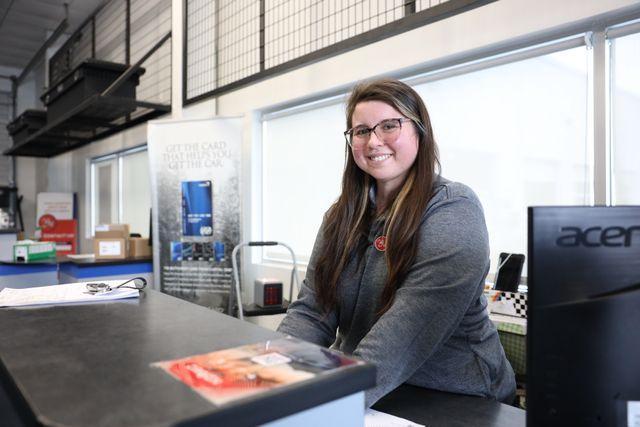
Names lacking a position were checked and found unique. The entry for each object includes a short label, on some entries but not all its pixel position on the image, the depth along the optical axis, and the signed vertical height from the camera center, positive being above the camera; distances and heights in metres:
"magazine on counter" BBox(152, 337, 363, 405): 0.41 -0.15
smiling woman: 0.98 -0.13
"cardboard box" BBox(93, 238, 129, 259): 3.83 -0.28
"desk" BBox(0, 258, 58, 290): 3.83 -0.49
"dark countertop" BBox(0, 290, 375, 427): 0.37 -0.16
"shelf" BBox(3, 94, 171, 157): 4.18 +1.02
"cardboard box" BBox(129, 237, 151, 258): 3.98 -0.28
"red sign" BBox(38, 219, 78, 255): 6.92 -0.24
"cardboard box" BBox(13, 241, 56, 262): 3.89 -0.31
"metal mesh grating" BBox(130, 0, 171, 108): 4.99 +1.98
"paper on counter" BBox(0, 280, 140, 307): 0.89 -0.17
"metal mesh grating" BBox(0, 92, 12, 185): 8.33 +1.54
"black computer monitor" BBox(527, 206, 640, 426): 0.49 -0.10
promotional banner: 3.56 +0.08
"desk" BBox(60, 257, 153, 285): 3.55 -0.43
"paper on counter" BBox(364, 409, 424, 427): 0.80 -0.37
